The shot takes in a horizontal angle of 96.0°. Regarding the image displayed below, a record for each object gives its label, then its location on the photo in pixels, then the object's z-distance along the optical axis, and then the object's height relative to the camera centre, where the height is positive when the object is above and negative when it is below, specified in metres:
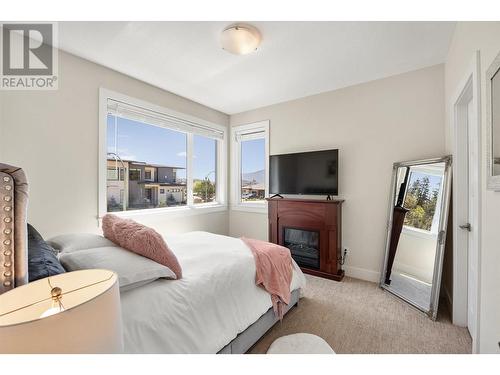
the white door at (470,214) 1.78 -0.22
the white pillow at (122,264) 1.19 -0.43
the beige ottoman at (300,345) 1.21 -0.88
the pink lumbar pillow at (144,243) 1.44 -0.37
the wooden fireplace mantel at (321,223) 2.91 -0.49
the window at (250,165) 3.89 +0.41
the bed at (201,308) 1.08 -0.68
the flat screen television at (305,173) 3.02 +0.21
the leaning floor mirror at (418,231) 2.14 -0.46
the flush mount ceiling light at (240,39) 1.86 +1.29
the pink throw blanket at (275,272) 1.81 -0.71
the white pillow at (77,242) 1.53 -0.39
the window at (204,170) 3.79 +0.32
